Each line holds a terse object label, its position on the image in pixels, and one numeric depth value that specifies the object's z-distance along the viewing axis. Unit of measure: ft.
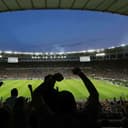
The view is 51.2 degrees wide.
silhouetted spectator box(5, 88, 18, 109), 6.74
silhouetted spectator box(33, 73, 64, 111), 4.14
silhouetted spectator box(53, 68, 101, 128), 3.89
